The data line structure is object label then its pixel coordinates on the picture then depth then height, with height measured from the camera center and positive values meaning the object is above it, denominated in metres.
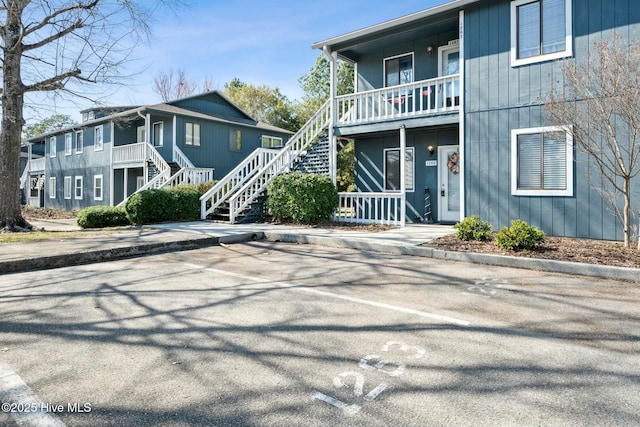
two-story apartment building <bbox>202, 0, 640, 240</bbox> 8.80 +2.66
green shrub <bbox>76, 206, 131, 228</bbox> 13.36 -0.17
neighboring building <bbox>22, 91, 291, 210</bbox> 20.64 +3.91
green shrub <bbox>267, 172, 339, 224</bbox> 11.88 +0.43
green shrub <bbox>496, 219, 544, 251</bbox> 6.91 -0.47
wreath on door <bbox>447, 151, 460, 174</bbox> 12.51 +1.57
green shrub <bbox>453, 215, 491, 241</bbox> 8.01 -0.38
